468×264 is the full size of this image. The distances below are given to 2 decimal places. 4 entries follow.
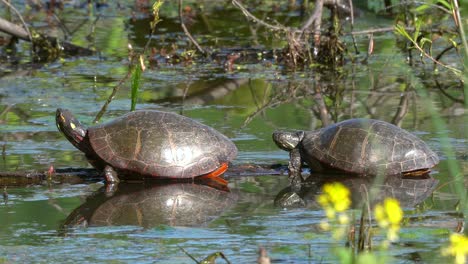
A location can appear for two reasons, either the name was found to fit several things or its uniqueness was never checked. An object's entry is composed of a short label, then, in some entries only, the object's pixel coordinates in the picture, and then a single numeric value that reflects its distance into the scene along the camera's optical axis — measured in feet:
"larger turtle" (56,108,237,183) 48.88
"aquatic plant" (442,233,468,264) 20.47
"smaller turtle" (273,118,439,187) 49.44
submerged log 48.70
